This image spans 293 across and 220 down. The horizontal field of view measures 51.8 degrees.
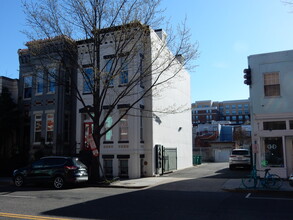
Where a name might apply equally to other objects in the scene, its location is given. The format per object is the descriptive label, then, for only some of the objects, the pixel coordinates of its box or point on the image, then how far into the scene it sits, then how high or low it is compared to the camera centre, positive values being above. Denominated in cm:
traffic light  1722 +354
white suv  2414 -167
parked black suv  1497 -166
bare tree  1609 +576
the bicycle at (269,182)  1331 -194
